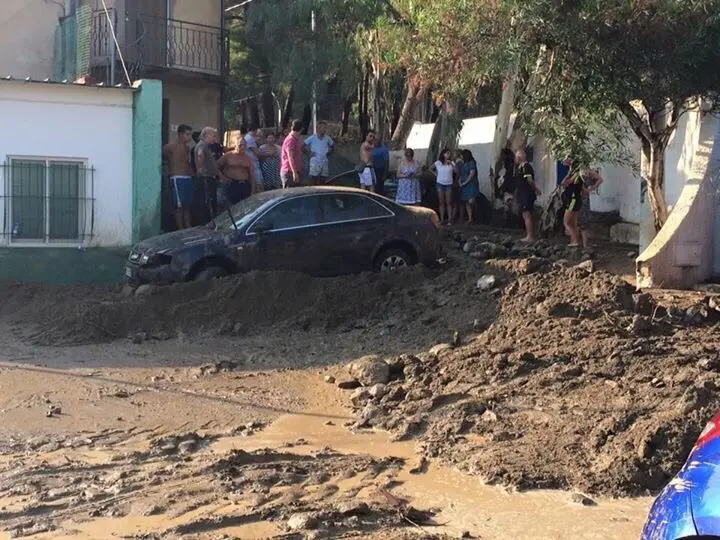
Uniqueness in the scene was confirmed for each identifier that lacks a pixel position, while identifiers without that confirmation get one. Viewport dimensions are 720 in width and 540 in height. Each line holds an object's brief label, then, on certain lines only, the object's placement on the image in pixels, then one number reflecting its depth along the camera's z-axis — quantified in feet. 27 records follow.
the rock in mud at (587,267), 37.47
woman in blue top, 61.67
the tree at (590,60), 37.91
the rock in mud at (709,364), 27.66
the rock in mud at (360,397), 30.35
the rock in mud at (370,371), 31.83
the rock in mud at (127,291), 43.11
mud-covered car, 42.70
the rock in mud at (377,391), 30.25
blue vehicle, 11.48
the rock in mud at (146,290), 41.37
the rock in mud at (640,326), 32.30
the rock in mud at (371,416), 27.99
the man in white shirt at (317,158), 57.88
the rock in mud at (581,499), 21.13
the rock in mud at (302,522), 19.03
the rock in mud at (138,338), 38.42
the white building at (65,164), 48.29
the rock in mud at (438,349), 33.63
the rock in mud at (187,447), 24.93
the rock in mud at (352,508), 19.74
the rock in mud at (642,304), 34.71
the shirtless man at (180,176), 51.21
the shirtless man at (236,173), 52.70
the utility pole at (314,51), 83.71
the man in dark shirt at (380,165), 62.02
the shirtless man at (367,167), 59.57
